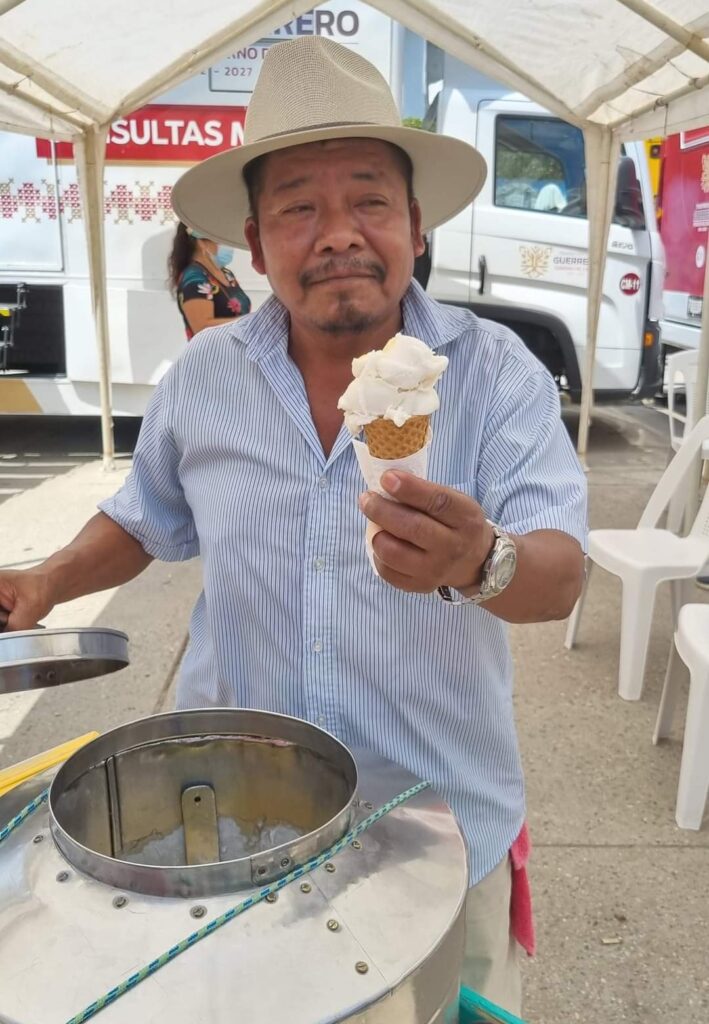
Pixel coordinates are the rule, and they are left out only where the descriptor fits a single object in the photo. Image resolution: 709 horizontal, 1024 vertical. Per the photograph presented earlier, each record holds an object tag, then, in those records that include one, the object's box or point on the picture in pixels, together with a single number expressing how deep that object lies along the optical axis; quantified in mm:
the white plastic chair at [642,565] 3521
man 1254
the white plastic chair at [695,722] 2732
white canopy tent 4270
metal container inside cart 741
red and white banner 6641
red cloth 1458
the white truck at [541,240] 7246
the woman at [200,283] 5938
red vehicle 9070
